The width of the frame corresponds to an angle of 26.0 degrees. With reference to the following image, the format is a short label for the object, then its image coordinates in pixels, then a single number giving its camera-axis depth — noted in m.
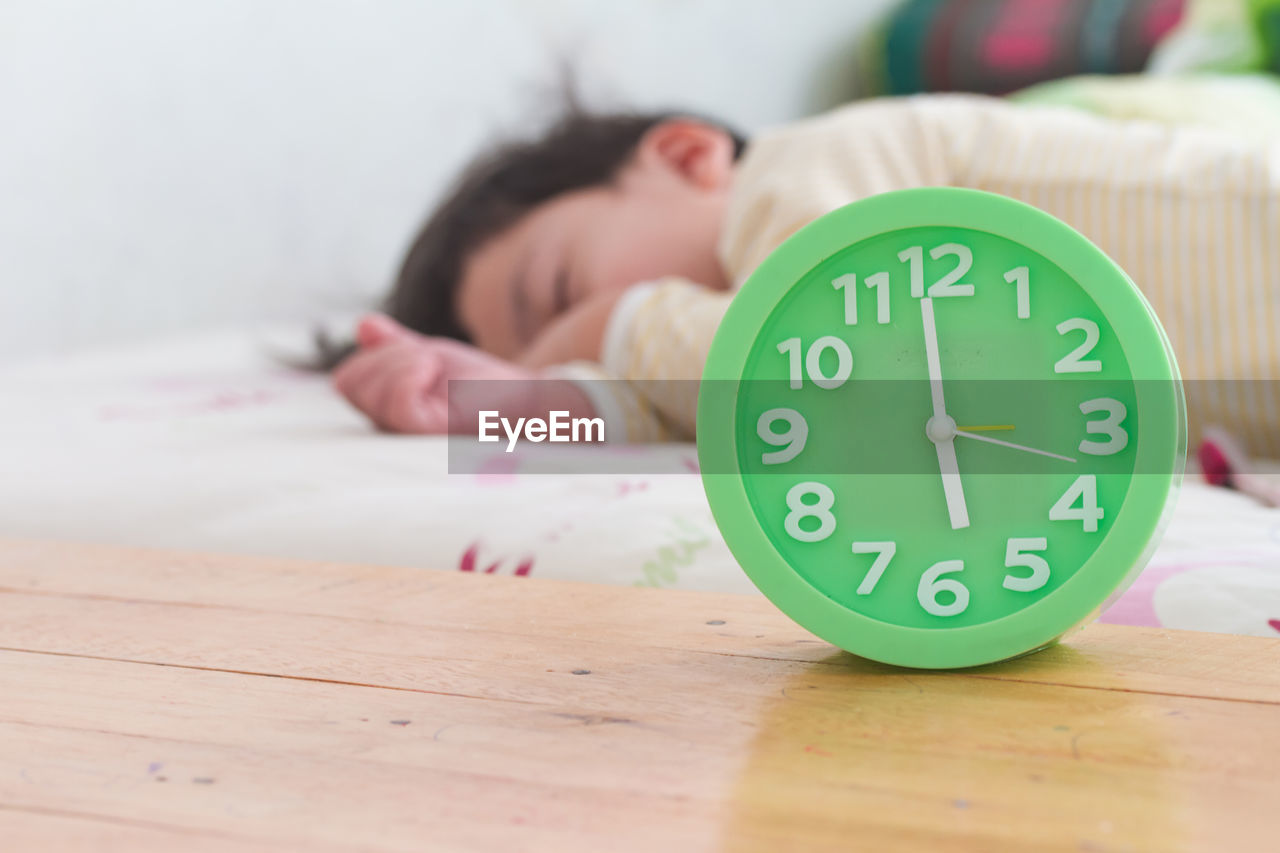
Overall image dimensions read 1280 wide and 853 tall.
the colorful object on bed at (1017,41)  1.80
